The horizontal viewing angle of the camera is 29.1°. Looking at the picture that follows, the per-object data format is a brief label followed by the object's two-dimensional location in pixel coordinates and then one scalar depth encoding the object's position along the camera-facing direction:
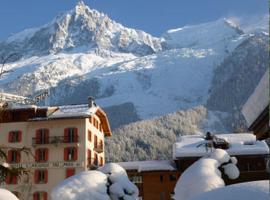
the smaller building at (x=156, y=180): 55.94
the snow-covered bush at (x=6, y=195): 12.55
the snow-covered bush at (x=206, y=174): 15.80
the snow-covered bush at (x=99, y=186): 23.34
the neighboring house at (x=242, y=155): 53.31
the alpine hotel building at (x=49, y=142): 58.34
